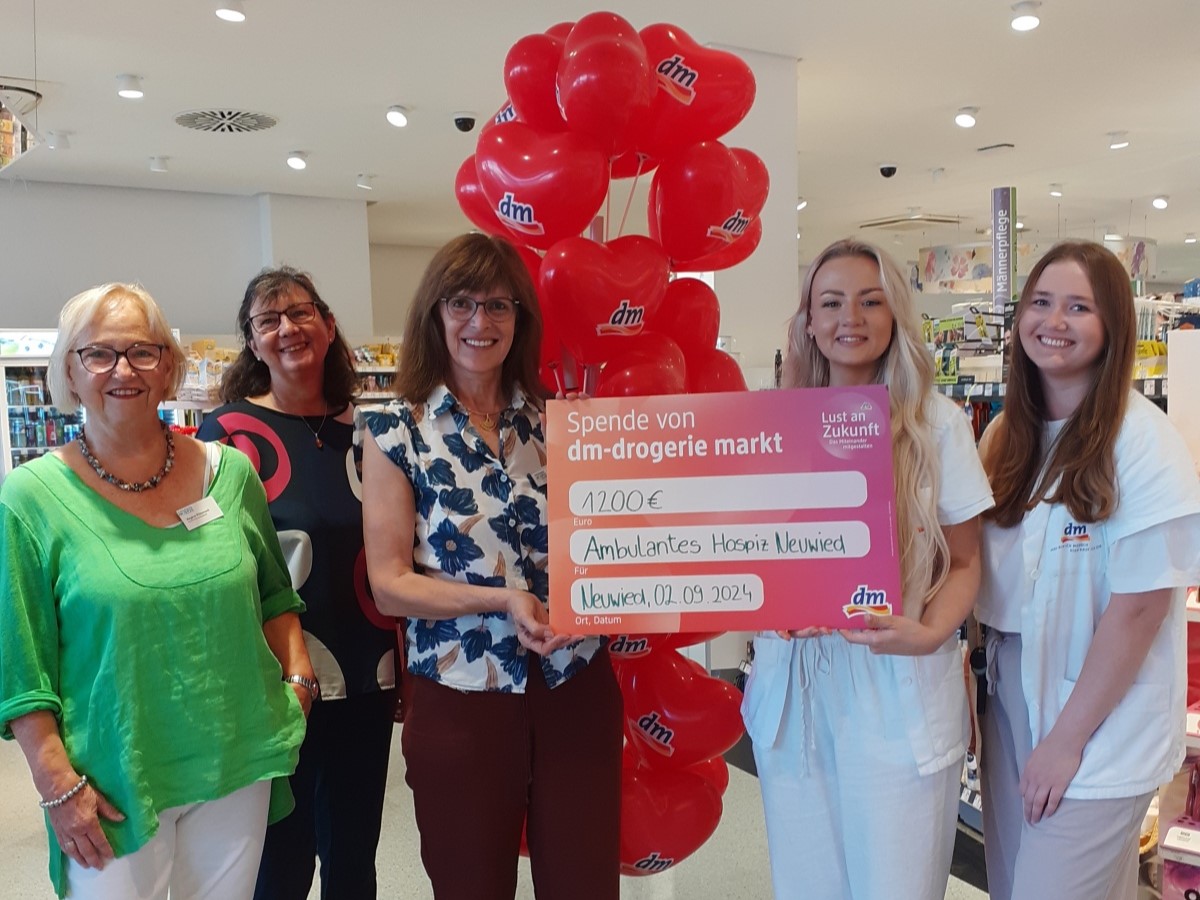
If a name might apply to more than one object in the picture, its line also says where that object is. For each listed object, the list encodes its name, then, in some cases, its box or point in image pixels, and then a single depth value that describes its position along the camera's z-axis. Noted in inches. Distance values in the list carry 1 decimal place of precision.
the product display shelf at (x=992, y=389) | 122.3
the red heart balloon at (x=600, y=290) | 80.9
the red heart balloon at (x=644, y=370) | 82.1
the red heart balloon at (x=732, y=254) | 97.9
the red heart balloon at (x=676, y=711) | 90.3
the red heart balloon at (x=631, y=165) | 89.7
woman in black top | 78.7
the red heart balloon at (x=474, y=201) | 94.2
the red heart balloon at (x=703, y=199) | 86.5
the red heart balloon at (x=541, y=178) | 80.9
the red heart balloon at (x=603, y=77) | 77.2
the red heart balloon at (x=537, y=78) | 84.4
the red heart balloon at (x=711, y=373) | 93.7
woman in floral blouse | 64.2
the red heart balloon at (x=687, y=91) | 86.8
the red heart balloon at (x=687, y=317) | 93.8
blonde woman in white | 62.9
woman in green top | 58.2
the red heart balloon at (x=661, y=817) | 89.1
